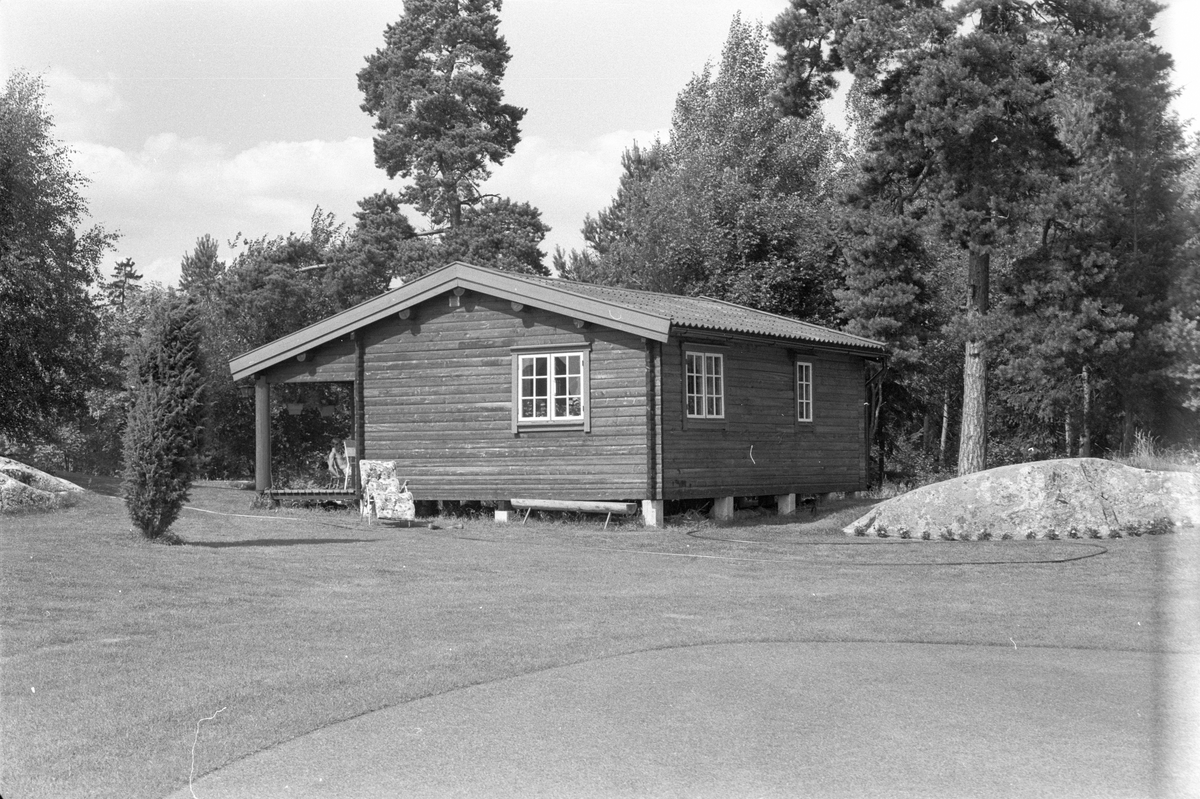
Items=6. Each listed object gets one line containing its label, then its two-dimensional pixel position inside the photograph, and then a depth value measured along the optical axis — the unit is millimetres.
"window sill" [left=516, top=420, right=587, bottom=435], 21984
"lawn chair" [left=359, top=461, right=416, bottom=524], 20922
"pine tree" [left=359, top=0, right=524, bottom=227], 47156
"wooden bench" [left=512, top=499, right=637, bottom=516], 21391
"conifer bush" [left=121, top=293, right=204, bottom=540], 15367
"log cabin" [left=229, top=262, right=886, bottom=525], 21422
